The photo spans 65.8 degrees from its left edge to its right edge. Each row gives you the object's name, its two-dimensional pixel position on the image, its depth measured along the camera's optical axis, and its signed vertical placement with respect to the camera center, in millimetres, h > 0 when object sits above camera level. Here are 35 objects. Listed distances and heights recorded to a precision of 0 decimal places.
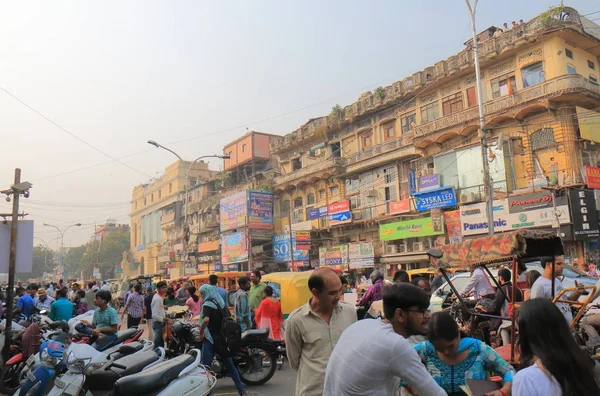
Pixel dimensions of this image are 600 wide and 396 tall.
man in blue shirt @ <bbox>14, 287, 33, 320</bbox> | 11109 -685
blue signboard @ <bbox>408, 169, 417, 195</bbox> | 28198 +4759
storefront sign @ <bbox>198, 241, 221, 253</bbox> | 44500 +2177
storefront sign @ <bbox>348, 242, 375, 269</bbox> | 29438 +382
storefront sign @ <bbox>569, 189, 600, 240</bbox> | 19672 +1542
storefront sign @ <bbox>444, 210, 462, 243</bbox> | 24512 +1684
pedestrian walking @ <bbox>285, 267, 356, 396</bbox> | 3303 -475
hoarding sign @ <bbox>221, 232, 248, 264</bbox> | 38172 +1635
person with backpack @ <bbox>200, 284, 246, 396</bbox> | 6676 -906
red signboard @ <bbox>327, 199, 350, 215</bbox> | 32094 +3879
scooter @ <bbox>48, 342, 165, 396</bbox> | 4492 -928
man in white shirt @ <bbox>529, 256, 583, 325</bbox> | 5156 -389
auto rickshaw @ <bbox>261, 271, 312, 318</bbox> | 11609 -656
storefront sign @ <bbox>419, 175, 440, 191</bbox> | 26095 +4297
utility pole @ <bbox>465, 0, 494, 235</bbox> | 17562 +2916
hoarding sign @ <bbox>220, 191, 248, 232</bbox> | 39500 +4902
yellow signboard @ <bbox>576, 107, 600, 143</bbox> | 21625 +5923
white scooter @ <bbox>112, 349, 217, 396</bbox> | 4020 -991
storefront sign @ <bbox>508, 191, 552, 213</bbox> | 20928 +2366
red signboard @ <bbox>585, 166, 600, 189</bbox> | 20344 +3263
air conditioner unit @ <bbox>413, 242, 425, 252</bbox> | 27042 +712
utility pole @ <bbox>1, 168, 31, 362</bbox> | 7082 +321
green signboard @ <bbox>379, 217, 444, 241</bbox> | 25547 +1746
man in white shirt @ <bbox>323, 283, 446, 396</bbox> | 2102 -433
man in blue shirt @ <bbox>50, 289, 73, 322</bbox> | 8930 -653
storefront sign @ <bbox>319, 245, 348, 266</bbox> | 31016 +508
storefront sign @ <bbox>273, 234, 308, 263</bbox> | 34625 +1142
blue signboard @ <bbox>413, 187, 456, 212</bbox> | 25100 +3274
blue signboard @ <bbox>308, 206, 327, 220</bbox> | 34256 +3770
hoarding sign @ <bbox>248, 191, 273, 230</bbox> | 39031 +4754
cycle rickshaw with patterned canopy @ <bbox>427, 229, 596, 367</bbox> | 5367 +48
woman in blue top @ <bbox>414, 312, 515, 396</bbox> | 3115 -695
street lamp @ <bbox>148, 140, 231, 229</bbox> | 26828 +7172
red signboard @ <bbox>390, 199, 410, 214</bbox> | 28031 +3230
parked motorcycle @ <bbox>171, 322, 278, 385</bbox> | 7684 -1538
